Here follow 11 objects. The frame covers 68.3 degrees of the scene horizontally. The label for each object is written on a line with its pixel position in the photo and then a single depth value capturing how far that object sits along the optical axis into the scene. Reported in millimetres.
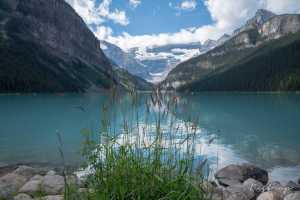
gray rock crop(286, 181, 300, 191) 7613
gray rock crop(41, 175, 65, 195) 6303
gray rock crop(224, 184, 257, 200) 6740
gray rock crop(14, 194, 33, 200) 5204
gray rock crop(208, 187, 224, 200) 5498
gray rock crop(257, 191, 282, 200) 6917
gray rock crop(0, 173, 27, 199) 5605
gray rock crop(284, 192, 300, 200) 6565
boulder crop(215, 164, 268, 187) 10898
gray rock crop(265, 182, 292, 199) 7176
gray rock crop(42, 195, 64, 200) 5305
